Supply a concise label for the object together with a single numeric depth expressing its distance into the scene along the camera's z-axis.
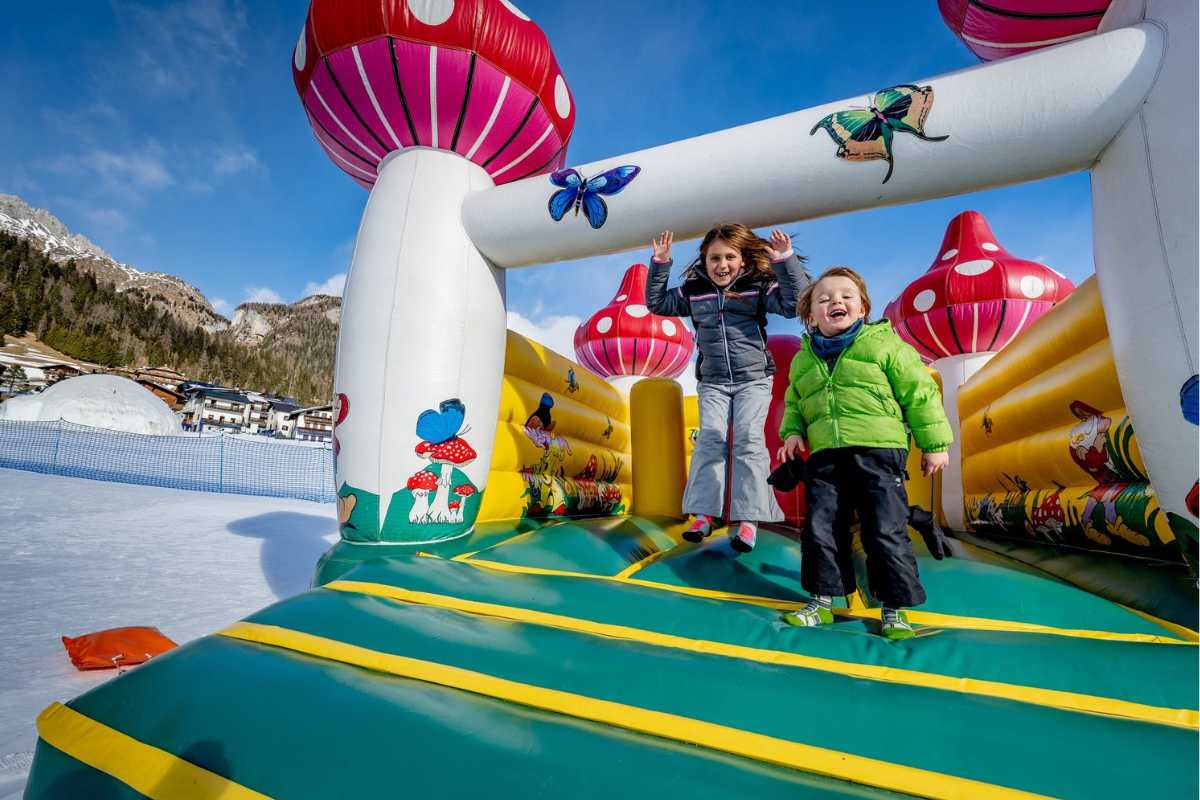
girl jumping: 1.76
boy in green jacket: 1.18
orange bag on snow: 1.45
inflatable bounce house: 0.68
